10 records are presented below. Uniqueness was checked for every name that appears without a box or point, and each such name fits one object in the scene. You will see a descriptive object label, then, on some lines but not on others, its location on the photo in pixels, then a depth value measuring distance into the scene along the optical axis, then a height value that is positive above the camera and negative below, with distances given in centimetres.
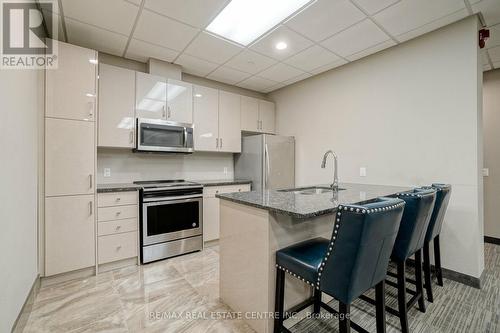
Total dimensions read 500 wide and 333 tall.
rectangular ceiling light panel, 207 +149
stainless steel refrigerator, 364 +11
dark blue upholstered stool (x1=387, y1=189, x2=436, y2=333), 151 -45
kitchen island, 150 -51
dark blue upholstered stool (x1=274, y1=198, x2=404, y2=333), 107 -46
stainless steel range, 272 -65
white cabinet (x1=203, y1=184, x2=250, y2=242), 327 -66
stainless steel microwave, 292 +43
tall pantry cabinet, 222 +8
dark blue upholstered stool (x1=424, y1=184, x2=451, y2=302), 185 -46
